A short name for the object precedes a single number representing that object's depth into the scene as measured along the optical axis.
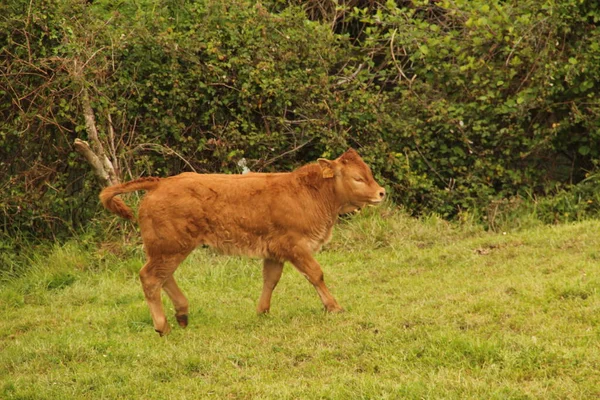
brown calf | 17.09
